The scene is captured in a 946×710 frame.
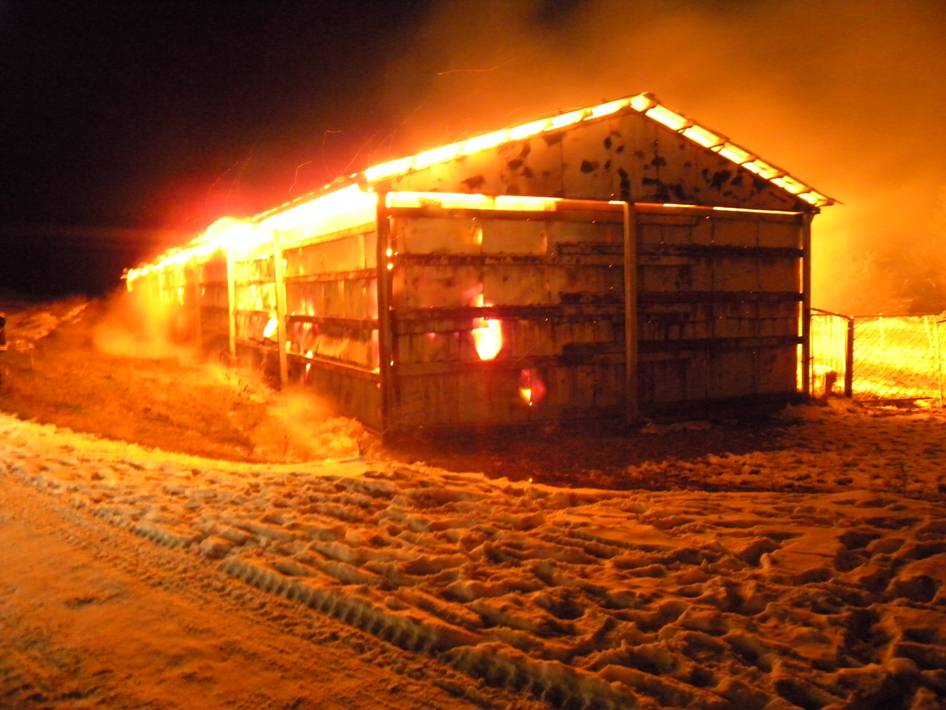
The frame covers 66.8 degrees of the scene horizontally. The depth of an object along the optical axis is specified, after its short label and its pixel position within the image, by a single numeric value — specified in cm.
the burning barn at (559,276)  954
